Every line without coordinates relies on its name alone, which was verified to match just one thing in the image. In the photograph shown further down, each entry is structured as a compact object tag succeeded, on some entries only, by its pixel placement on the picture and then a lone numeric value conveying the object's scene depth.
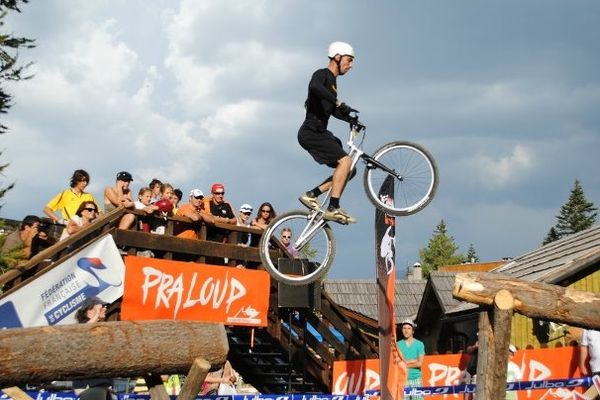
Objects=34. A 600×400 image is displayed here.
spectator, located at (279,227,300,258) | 10.21
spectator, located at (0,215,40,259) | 10.36
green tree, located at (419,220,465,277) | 78.19
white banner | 10.04
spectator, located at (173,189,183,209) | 12.70
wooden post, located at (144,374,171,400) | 6.39
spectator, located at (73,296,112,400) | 6.90
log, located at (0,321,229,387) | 5.68
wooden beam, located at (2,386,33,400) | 6.86
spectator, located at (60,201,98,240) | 11.28
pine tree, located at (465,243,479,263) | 103.69
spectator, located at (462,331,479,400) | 10.80
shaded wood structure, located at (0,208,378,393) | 10.61
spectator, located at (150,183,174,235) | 11.28
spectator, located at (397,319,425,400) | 11.42
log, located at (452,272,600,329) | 6.90
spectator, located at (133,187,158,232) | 11.16
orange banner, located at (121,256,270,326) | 10.81
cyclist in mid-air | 9.02
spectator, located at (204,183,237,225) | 12.46
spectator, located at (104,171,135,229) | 11.55
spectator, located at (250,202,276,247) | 12.54
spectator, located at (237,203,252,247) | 12.95
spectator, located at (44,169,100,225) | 11.52
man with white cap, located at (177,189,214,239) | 11.59
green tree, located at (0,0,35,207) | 14.58
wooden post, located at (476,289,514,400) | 6.76
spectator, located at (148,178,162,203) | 12.35
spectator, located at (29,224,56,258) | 11.09
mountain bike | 9.46
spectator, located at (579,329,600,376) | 10.50
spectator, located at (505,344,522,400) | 11.98
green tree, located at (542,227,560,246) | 76.16
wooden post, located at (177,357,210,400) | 6.21
